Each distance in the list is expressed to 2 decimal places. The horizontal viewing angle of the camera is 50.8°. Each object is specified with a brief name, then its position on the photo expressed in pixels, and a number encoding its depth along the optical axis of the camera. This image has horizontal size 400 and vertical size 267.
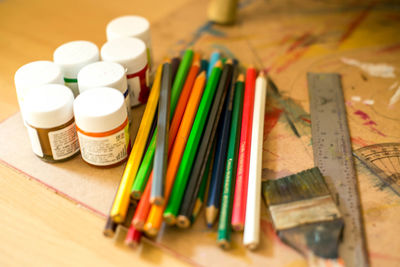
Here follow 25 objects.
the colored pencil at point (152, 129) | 0.57
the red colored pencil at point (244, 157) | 0.48
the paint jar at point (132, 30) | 0.68
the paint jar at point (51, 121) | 0.51
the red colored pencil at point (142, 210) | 0.46
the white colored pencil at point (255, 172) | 0.46
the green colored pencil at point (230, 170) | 0.46
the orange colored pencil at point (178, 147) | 0.46
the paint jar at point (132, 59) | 0.62
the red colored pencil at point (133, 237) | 0.46
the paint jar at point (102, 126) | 0.50
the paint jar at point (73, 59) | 0.60
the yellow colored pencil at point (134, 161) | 0.48
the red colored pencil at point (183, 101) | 0.58
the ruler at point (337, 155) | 0.47
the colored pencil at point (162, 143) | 0.47
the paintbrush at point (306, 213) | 0.46
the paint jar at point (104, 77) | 0.56
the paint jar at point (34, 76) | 0.56
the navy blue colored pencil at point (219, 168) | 0.49
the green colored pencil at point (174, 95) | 0.51
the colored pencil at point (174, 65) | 0.69
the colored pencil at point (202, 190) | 0.49
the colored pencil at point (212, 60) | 0.72
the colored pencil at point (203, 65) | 0.73
